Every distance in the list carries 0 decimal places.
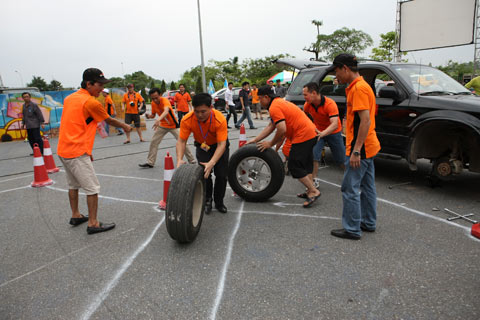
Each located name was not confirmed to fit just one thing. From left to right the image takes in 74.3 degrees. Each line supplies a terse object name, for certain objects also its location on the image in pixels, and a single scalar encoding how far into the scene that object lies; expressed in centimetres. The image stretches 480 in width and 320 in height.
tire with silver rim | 457
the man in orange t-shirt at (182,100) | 1280
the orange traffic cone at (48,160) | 705
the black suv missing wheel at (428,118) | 450
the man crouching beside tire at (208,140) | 377
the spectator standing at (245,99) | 1342
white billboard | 942
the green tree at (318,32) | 5368
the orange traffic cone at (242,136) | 619
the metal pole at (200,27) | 2448
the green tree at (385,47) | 3567
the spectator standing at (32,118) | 852
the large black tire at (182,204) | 324
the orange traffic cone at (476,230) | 345
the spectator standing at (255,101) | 1755
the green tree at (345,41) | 6294
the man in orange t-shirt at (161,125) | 723
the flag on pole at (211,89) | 2582
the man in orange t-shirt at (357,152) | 319
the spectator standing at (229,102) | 1382
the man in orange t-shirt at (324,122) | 505
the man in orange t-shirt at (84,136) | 370
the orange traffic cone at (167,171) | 441
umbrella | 2405
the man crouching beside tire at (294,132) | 442
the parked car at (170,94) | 2789
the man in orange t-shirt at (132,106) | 1113
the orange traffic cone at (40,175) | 607
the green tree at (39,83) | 8141
